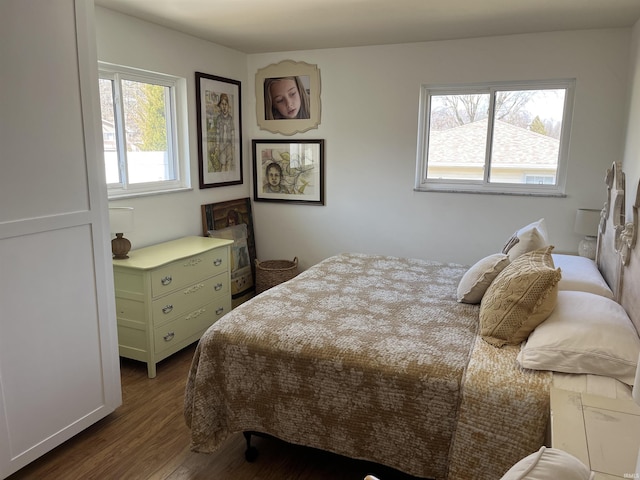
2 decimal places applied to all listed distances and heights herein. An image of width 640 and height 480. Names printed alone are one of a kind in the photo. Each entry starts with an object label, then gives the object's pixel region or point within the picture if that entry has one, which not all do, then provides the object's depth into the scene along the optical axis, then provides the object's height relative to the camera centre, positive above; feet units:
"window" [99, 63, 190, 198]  10.73 +0.70
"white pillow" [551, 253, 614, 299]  7.95 -2.00
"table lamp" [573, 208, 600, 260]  11.39 -1.54
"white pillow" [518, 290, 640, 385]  5.62 -2.20
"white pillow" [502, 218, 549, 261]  8.42 -1.40
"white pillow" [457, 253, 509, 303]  7.94 -1.95
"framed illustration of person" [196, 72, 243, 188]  13.12 +0.89
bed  5.66 -2.71
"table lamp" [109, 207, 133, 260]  9.96 -1.42
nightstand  3.95 -2.48
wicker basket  14.39 -3.47
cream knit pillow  6.35 -1.92
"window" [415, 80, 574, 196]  12.37 +0.72
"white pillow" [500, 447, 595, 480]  2.64 -1.73
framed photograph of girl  14.37 +1.99
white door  6.40 -1.07
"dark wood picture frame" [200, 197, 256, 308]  13.79 -2.18
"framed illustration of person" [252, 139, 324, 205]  14.75 -0.30
